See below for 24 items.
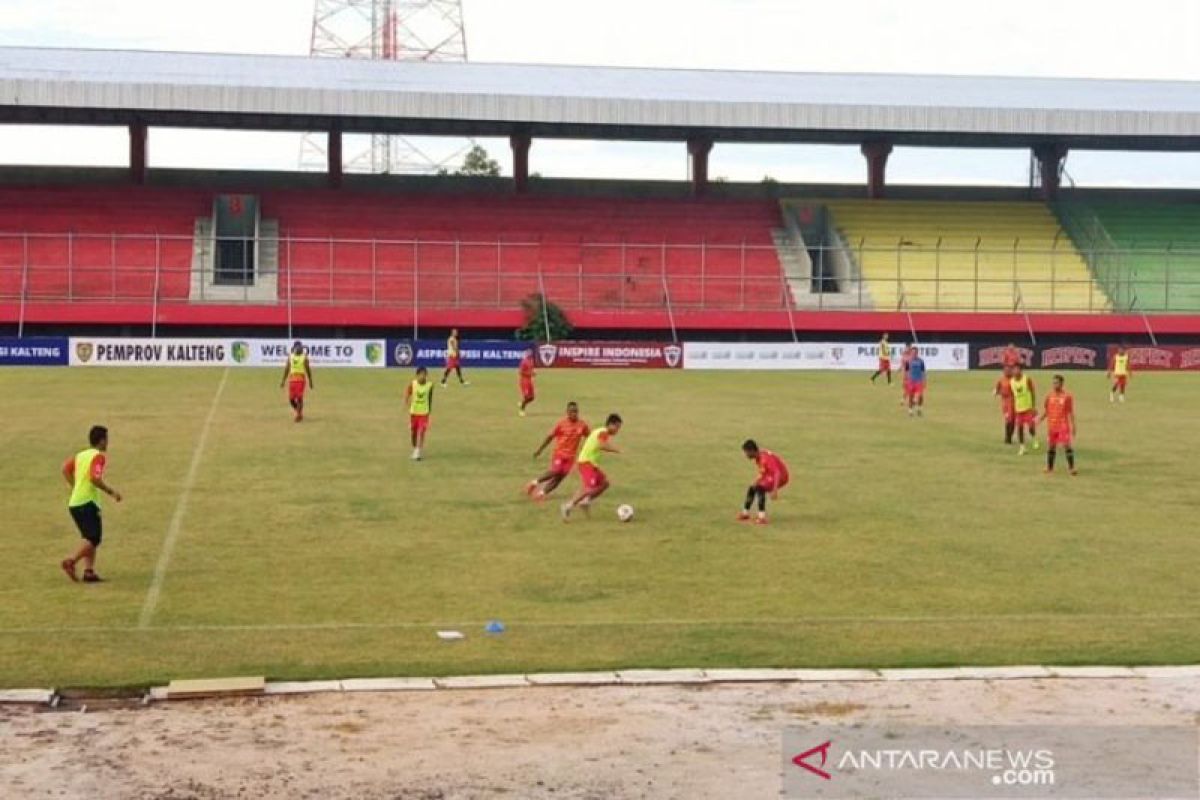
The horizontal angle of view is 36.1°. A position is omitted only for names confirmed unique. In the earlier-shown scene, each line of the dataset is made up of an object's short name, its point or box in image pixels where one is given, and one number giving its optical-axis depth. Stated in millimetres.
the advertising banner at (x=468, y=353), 62844
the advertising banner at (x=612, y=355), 63812
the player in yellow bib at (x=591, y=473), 24844
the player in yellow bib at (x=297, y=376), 37969
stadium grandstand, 69625
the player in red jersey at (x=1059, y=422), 30688
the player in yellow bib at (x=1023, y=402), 33906
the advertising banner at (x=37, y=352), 60281
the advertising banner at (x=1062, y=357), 66188
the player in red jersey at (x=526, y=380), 41500
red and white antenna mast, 95562
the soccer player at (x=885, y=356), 54219
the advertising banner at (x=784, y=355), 64250
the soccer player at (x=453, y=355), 51156
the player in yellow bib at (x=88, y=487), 19766
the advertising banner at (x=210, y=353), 60594
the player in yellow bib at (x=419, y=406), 31453
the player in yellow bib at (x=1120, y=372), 47875
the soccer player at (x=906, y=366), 42188
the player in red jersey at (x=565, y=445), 25984
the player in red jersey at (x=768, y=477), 24344
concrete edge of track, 15180
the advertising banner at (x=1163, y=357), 66250
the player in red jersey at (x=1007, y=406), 35062
